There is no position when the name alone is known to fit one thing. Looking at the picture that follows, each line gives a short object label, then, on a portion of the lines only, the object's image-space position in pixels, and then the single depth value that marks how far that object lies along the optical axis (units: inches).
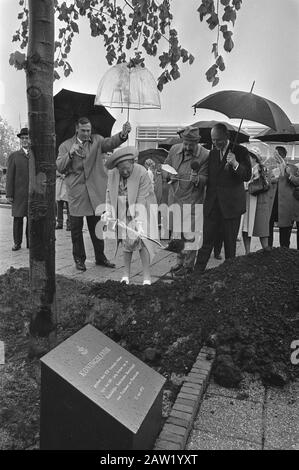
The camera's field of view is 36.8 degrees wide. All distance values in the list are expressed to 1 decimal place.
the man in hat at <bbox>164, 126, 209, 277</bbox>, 217.9
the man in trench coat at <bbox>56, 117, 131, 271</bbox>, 230.8
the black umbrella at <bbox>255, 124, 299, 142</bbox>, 276.6
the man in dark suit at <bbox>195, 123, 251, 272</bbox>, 202.8
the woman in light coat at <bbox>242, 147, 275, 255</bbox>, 264.4
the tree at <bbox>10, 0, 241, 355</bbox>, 103.2
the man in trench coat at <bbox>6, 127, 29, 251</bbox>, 294.8
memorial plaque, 70.8
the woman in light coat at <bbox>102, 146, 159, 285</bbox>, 193.8
